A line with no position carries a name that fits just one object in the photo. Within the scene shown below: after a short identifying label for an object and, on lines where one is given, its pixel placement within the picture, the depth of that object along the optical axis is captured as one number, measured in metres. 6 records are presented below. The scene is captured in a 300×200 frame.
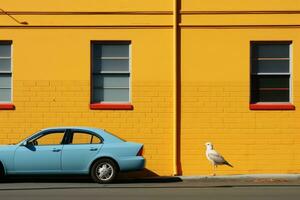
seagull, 16.84
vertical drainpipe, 17.53
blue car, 15.51
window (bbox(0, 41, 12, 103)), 17.95
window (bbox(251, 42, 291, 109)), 17.88
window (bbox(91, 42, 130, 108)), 17.97
